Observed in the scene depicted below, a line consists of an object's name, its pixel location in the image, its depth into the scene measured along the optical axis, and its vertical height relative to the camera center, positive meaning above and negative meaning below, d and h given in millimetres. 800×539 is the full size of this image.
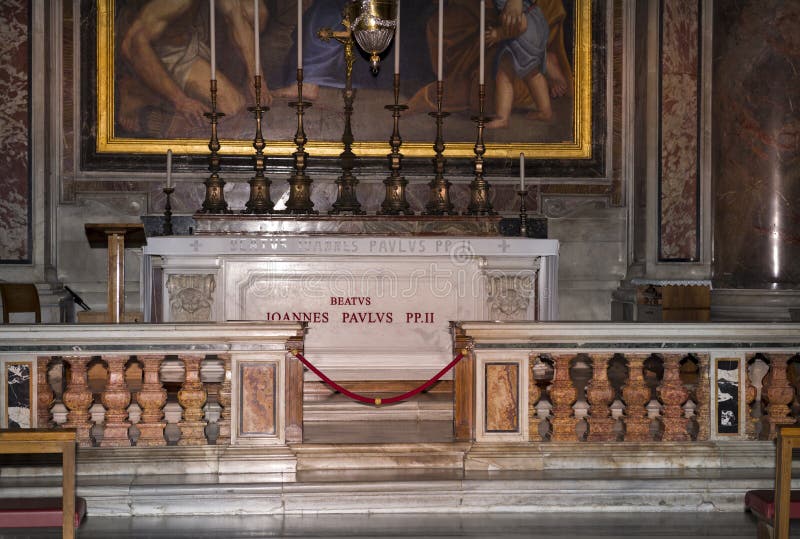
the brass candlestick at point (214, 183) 7953 +661
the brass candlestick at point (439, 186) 8047 +656
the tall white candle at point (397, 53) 7991 +1751
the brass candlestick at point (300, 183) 8125 +677
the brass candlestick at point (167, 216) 8117 +392
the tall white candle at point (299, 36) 7861 +1870
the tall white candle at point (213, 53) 7784 +1698
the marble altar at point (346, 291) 7289 -225
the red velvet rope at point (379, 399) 5746 -762
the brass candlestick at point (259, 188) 8055 +623
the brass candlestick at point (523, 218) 8313 +404
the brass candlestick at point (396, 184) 8109 +674
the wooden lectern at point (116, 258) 7023 +20
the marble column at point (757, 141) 9703 +1279
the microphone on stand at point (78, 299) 9688 -392
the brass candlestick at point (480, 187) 8070 +649
